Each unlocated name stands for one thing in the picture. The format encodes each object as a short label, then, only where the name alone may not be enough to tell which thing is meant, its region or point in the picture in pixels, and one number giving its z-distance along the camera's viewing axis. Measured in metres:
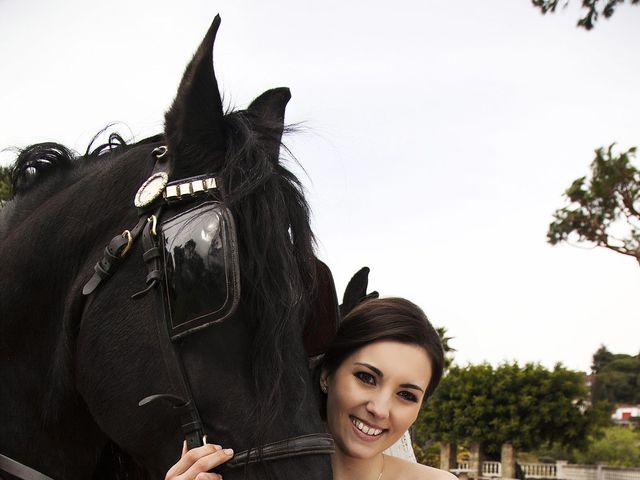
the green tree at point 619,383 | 63.90
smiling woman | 2.24
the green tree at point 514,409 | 25.42
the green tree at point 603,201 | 18.09
